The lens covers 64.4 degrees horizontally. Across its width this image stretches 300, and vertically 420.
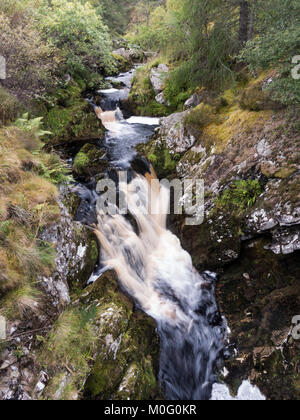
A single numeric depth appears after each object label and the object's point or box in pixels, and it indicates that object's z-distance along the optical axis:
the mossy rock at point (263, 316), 4.71
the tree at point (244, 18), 8.01
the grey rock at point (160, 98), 12.53
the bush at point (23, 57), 7.24
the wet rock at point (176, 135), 8.88
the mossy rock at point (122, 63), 20.88
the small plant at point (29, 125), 6.77
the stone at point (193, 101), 10.03
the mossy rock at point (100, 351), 3.84
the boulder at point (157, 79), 12.88
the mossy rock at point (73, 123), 10.05
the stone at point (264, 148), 6.29
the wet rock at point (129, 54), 23.39
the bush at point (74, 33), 10.20
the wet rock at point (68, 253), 4.71
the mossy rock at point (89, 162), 8.63
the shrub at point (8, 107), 6.87
